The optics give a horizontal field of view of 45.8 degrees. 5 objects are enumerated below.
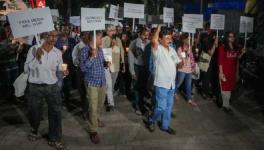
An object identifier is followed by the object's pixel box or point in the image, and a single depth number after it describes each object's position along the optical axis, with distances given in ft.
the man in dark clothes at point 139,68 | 23.85
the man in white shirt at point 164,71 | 18.85
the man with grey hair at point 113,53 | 23.76
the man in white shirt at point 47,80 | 16.71
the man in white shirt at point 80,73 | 20.78
